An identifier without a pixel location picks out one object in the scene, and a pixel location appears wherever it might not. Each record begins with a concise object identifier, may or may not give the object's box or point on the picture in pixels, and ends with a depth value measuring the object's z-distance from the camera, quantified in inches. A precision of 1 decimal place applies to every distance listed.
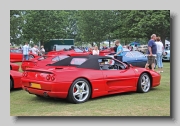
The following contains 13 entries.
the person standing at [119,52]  430.9
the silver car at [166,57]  710.7
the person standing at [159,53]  471.9
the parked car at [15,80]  298.0
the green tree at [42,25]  834.8
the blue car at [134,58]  526.3
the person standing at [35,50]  752.3
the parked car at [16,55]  784.9
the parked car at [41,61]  462.0
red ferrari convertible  226.2
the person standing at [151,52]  406.5
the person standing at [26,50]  641.0
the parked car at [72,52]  727.7
